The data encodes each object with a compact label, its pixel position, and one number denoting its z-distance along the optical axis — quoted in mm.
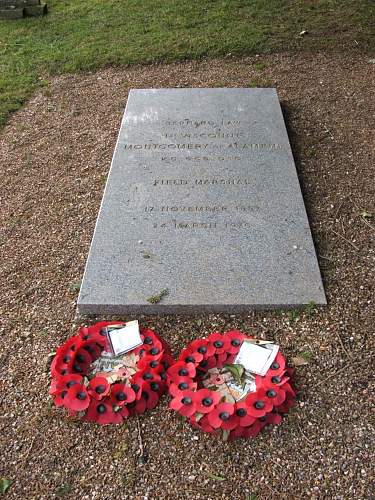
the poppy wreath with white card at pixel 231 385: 2387
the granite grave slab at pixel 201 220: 3035
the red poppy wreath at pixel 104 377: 2479
